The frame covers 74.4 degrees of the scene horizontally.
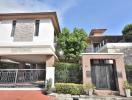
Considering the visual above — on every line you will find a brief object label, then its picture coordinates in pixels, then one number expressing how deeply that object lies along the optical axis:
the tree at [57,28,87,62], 10.05
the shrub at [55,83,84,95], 7.06
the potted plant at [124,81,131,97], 6.86
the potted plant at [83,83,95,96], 6.95
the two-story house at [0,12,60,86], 8.28
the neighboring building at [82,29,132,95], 7.67
